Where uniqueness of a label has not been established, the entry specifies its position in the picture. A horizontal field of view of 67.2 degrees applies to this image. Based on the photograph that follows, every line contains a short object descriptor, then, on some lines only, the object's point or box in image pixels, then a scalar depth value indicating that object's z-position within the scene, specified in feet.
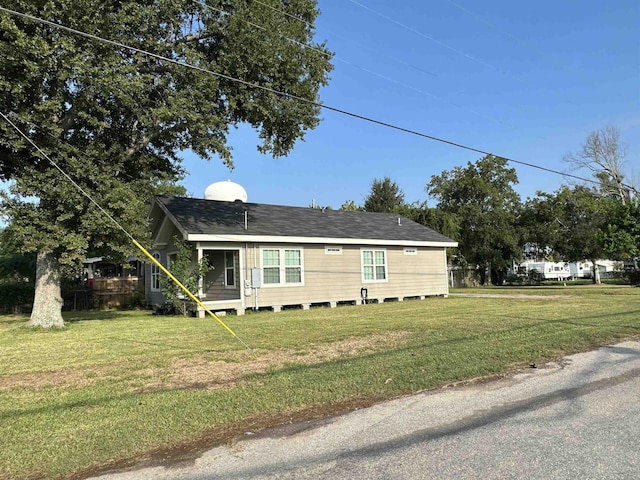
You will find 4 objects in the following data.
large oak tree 35.24
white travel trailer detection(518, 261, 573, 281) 163.94
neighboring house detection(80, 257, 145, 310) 71.31
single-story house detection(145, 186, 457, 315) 56.80
